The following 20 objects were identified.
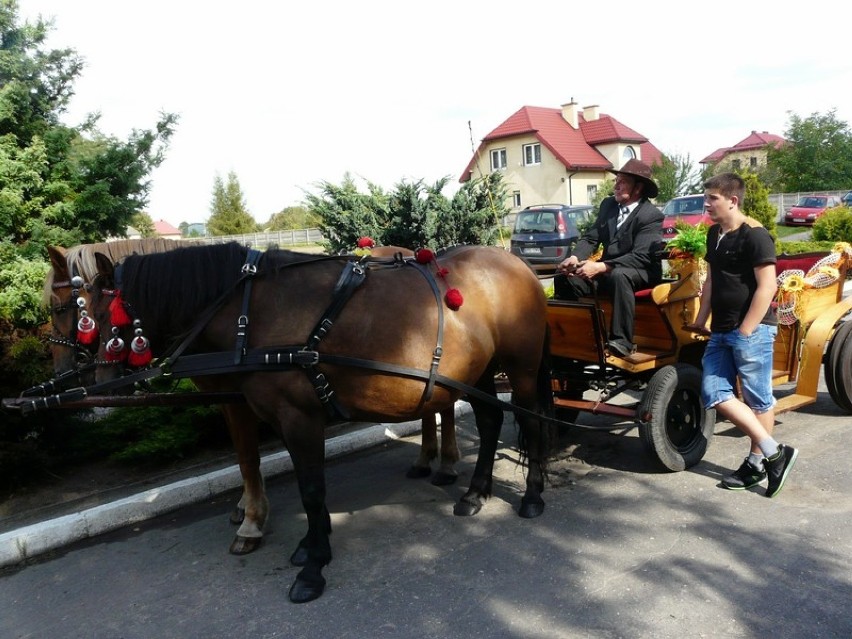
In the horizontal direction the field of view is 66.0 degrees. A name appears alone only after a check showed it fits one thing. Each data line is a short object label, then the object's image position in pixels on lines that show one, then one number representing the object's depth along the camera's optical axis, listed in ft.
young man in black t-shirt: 12.91
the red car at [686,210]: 65.21
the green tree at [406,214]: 27.73
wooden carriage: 14.82
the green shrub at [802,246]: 48.98
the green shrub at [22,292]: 16.29
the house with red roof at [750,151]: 197.26
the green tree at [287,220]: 186.60
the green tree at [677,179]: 104.68
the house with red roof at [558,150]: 128.98
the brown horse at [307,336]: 10.95
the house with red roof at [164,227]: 242.54
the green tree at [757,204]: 59.98
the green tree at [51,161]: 18.01
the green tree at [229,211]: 162.61
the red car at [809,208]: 98.02
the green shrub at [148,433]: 16.33
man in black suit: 14.85
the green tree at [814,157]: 152.46
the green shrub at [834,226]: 57.77
